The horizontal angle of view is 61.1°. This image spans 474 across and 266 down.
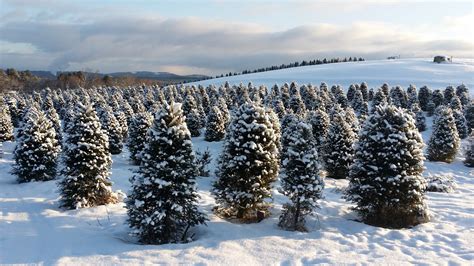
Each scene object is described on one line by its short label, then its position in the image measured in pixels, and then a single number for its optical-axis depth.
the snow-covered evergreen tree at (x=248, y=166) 13.75
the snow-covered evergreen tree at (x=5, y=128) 33.72
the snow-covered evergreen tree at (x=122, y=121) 34.62
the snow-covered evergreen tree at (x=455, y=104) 44.81
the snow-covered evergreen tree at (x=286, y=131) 21.93
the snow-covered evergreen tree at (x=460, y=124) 39.16
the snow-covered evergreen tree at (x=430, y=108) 51.12
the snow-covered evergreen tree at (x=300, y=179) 13.30
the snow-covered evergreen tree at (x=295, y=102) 47.53
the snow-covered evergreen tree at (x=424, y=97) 55.00
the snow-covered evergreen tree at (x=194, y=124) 37.81
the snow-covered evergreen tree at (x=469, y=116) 42.40
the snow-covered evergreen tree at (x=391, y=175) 13.98
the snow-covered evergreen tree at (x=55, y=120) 32.50
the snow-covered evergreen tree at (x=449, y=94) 53.34
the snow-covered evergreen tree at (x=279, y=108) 39.47
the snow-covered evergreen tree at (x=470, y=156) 30.11
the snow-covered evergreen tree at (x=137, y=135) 25.33
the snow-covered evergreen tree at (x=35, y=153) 19.62
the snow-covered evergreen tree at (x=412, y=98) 52.38
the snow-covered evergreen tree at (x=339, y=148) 22.41
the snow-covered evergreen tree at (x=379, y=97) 52.47
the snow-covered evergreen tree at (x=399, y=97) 52.59
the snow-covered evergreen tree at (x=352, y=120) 26.59
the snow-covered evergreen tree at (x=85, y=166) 14.87
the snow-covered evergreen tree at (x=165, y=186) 12.10
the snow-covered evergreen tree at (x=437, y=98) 52.72
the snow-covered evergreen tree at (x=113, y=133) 28.81
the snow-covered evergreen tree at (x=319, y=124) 27.51
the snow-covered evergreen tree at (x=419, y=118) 43.41
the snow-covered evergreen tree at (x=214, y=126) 34.75
